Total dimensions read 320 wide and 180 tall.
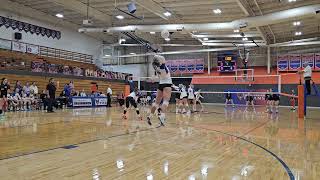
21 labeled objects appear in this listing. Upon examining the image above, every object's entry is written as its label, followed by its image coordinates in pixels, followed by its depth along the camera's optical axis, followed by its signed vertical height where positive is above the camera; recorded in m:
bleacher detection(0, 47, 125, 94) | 19.28 +1.01
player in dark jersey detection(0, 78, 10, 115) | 13.90 -0.10
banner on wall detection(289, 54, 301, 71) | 28.02 +2.44
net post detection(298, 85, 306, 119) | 13.87 -0.65
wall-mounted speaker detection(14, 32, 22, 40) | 22.50 +3.95
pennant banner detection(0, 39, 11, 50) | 21.11 +3.18
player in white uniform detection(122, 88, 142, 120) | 11.79 -0.41
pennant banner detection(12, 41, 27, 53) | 21.99 +3.14
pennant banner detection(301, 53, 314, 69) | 27.44 +2.68
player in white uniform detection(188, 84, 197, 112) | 17.20 -0.27
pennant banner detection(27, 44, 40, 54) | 23.21 +3.11
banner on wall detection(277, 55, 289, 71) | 28.56 +2.40
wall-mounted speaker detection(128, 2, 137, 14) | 13.84 +3.75
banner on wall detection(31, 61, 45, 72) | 21.05 +1.60
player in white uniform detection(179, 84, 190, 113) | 15.90 -0.28
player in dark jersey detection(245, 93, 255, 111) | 25.97 -0.95
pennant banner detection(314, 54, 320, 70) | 27.19 +2.35
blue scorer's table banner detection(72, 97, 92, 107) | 20.30 -0.92
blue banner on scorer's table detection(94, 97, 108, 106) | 22.21 -0.94
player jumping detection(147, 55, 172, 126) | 8.06 +0.26
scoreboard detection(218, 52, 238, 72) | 30.53 +2.74
